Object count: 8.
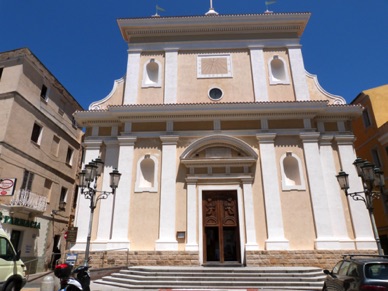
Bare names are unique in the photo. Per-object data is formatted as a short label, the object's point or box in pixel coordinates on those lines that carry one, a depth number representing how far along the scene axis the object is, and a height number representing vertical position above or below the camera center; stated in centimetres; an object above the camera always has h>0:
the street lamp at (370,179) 984 +233
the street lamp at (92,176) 1049 +271
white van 769 -31
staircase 1069 -83
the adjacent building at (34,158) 1748 +610
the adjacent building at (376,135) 1952 +781
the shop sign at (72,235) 1402 +90
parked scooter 598 -45
